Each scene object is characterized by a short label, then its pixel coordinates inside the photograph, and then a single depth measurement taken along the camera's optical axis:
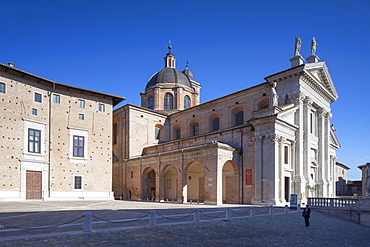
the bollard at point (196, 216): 13.94
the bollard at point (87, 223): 10.43
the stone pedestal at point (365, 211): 19.60
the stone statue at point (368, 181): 20.03
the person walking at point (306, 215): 15.55
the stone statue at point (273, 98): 26.93
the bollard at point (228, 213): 15.38
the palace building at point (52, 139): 24.98
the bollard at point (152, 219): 12.23
